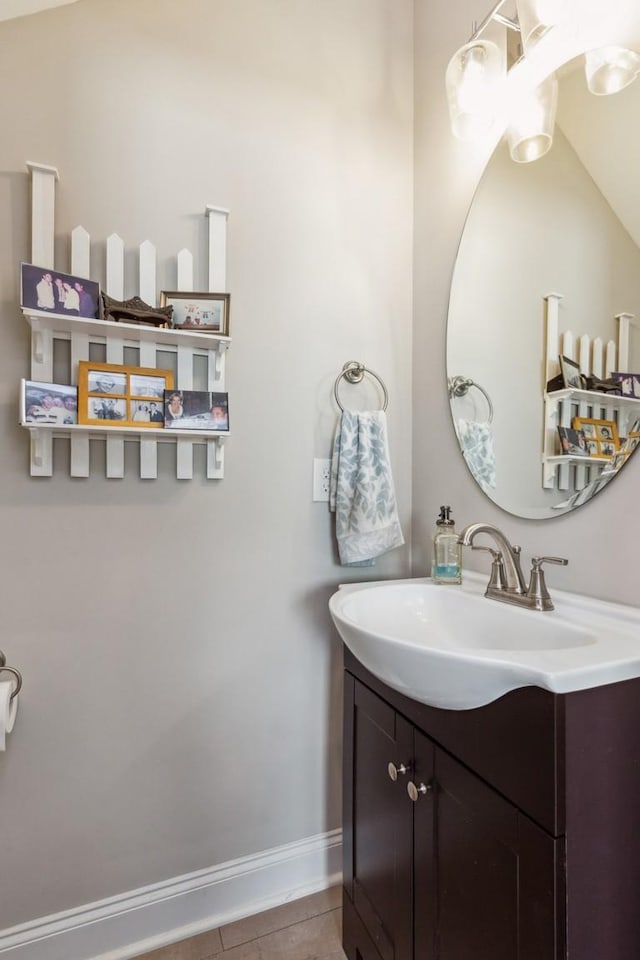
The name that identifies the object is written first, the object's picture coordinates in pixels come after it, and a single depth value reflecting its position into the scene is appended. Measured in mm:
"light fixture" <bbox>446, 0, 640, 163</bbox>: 976
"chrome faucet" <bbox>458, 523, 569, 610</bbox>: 1008
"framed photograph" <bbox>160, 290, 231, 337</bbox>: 1245
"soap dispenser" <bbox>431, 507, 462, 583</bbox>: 1275
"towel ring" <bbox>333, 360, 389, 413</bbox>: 1522
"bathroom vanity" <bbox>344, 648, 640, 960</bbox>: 654
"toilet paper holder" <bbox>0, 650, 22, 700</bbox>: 1114
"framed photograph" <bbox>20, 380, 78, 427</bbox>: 1076
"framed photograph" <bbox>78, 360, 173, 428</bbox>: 1151
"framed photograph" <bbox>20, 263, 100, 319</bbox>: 1054
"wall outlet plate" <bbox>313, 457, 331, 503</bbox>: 1491
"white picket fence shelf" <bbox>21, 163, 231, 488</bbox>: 1138
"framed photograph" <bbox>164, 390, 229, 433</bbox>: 1220
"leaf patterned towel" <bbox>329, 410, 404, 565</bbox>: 1431
